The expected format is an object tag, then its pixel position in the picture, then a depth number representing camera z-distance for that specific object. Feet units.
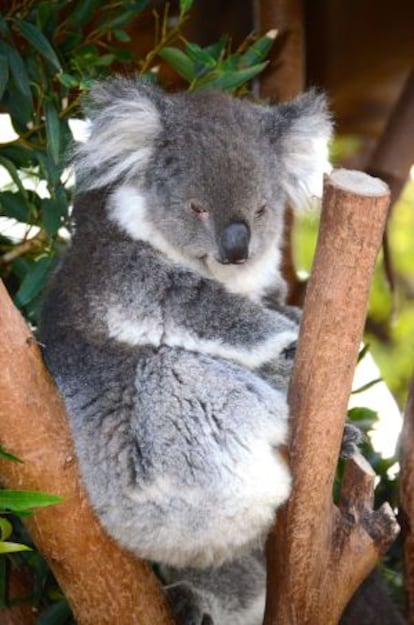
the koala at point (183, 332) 19.80
